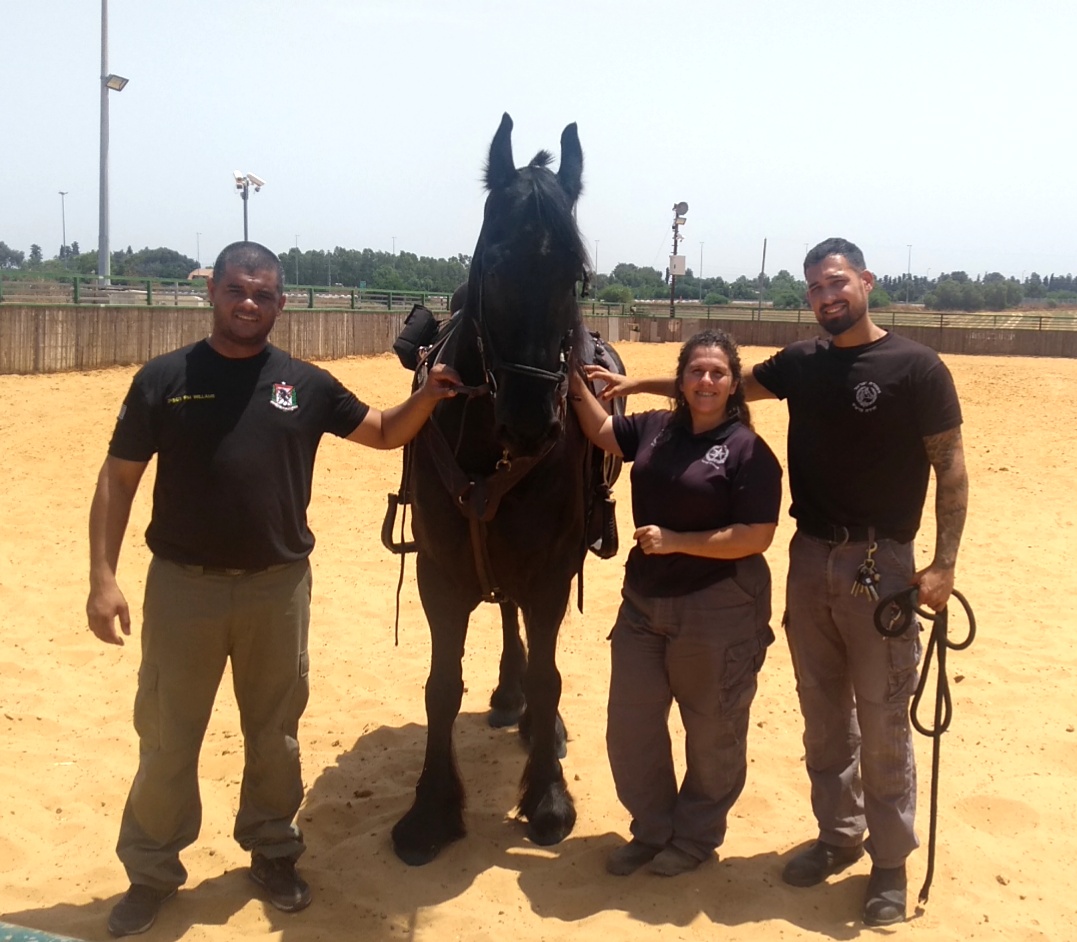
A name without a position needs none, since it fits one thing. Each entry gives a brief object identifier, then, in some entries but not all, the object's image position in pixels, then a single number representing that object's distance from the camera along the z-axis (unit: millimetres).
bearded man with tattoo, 3250
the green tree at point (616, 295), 42841
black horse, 3008
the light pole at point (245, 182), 29656
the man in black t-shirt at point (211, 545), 3092
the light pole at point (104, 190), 20672
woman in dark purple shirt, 3365
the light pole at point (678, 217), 39312
